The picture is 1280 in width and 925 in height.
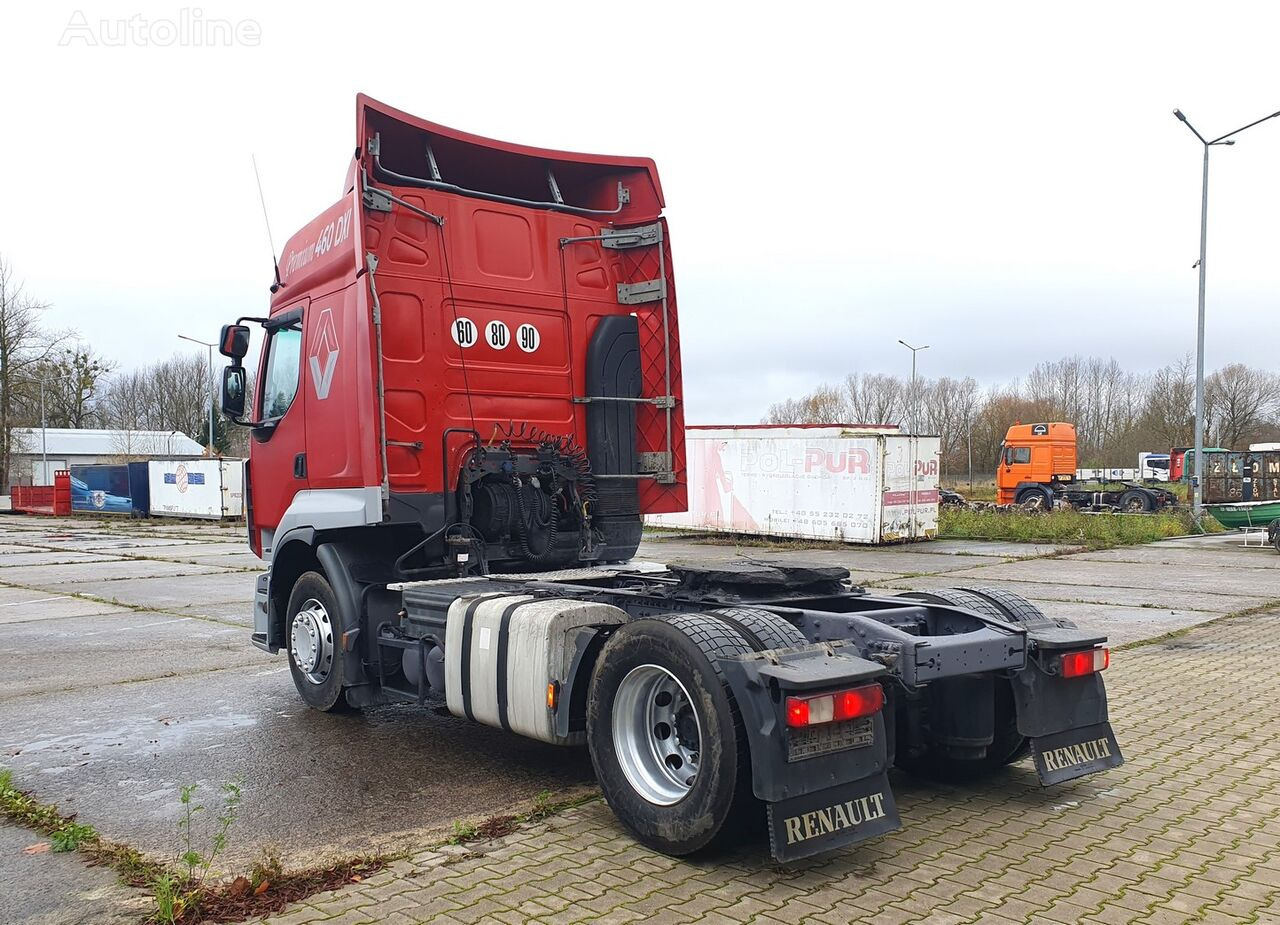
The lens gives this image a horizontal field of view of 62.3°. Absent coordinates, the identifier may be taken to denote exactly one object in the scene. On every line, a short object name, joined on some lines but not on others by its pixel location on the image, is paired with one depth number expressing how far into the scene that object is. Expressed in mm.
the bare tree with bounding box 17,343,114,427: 57219
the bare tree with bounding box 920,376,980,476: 71312
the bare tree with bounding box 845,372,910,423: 78000
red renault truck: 4156
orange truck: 33816
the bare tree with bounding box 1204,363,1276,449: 61812
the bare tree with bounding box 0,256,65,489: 53406
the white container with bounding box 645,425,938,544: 22578
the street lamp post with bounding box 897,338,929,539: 23031
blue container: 40522
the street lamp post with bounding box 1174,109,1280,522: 25188
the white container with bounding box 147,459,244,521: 36750
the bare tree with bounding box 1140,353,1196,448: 60822
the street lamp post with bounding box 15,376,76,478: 54500
